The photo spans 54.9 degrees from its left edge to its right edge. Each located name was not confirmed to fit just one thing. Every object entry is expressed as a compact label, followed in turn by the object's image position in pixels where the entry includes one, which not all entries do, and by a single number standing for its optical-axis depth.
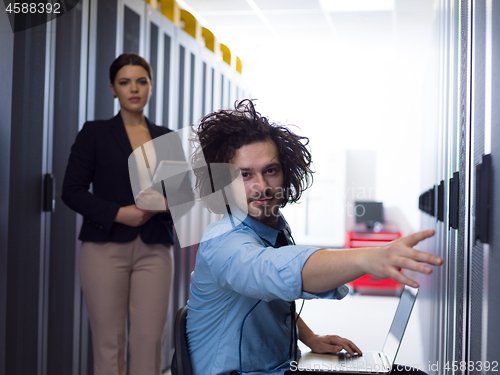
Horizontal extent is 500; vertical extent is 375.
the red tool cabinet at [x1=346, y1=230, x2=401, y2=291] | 5.39
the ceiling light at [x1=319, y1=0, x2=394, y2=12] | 3.46
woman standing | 1.83
